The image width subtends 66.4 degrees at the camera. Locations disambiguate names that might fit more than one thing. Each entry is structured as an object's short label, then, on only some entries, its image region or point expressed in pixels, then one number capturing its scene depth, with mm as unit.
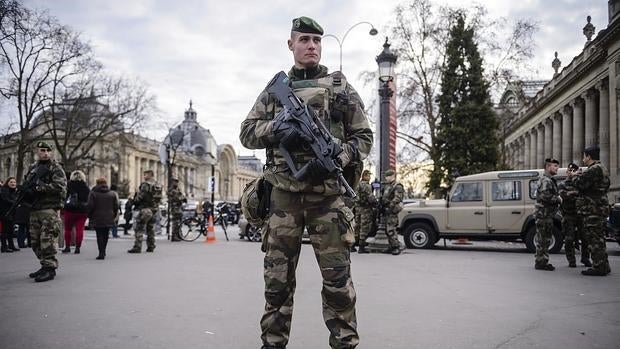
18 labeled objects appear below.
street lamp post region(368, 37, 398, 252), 11993
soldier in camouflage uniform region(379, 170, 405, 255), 11656
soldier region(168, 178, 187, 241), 15352
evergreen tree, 31703
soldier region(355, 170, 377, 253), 11750
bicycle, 16906
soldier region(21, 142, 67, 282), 6985
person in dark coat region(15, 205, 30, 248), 12172
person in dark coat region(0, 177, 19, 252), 11680
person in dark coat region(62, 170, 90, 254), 10625
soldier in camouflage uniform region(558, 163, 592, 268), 8898
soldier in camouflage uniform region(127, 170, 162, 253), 11539
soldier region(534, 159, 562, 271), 8445
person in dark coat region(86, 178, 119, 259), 10289
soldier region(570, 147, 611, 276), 7586
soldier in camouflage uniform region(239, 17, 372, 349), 3152
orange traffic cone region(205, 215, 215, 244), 16359
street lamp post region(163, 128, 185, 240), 15591
